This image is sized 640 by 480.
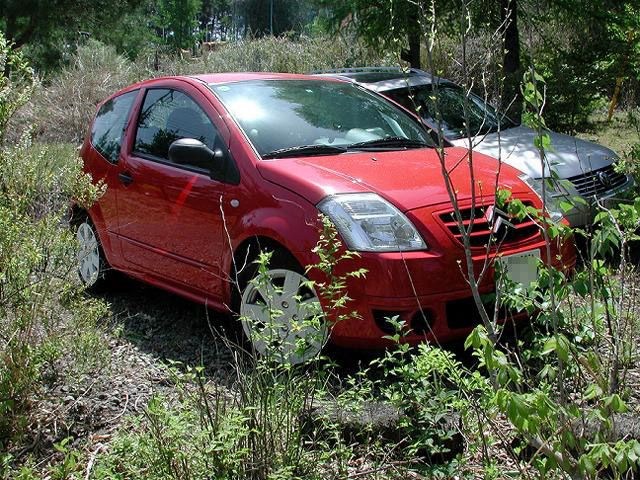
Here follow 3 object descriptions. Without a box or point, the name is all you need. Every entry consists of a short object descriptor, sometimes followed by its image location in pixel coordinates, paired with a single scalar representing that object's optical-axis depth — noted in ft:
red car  13.57
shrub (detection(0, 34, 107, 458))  11.51
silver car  21.58
